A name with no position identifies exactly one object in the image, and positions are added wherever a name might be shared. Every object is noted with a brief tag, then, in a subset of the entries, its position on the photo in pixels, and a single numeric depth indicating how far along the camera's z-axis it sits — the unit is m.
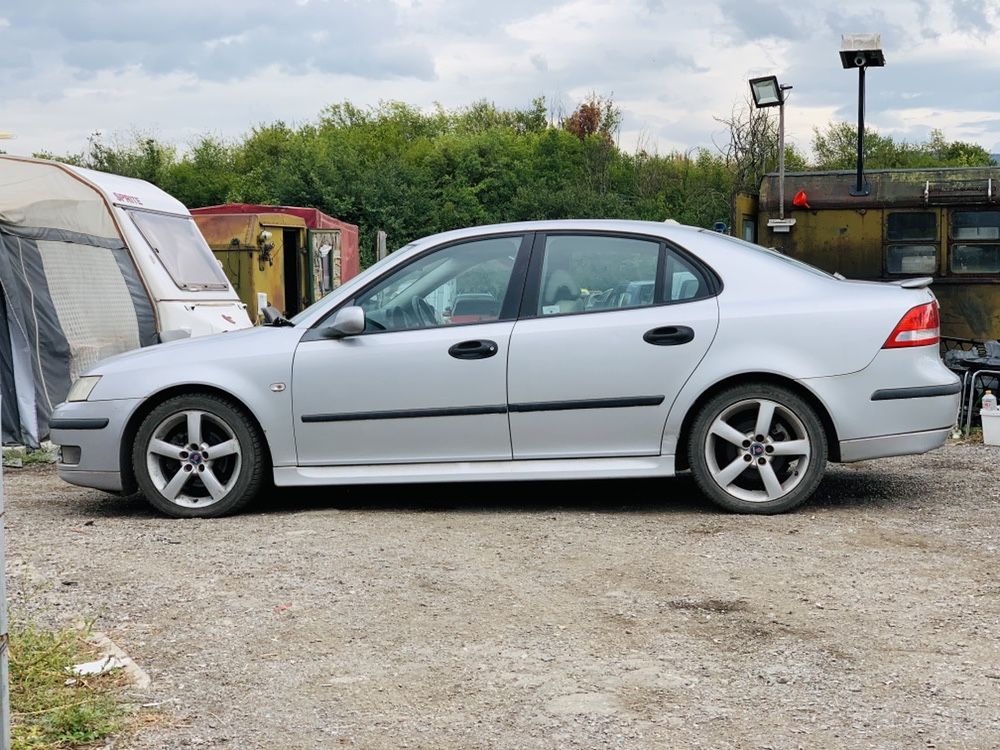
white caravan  10.60
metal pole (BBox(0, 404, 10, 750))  3.02
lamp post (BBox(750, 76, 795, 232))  12.32
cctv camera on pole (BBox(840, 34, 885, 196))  12.12
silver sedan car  6.80
